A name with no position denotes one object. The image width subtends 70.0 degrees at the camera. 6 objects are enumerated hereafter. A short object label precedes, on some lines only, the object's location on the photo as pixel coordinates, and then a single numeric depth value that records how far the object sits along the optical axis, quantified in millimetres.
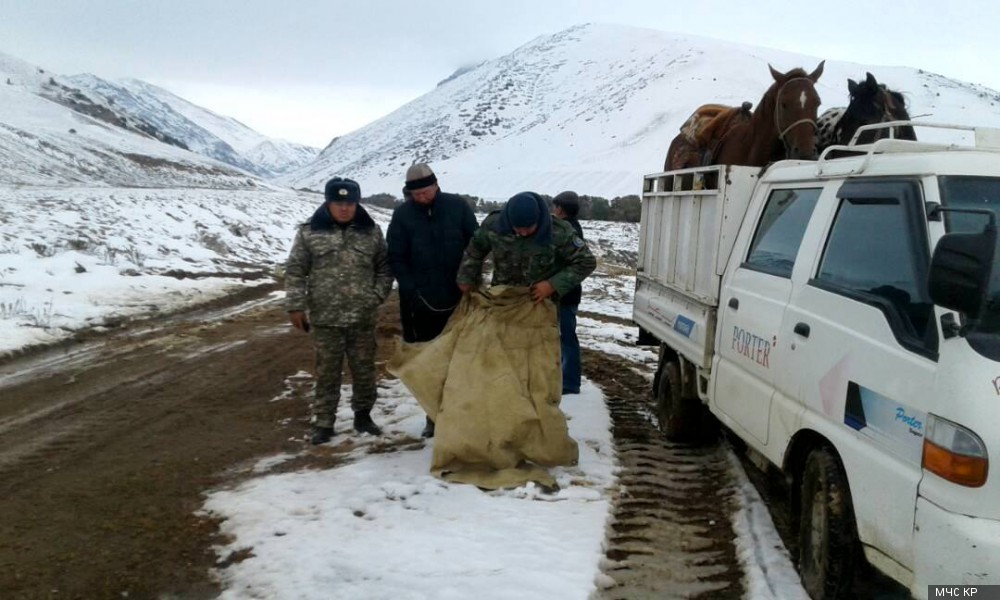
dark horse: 5875
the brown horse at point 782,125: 5371
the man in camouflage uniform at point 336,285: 5348
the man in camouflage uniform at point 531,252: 4844
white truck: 2391
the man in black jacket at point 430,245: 5367
